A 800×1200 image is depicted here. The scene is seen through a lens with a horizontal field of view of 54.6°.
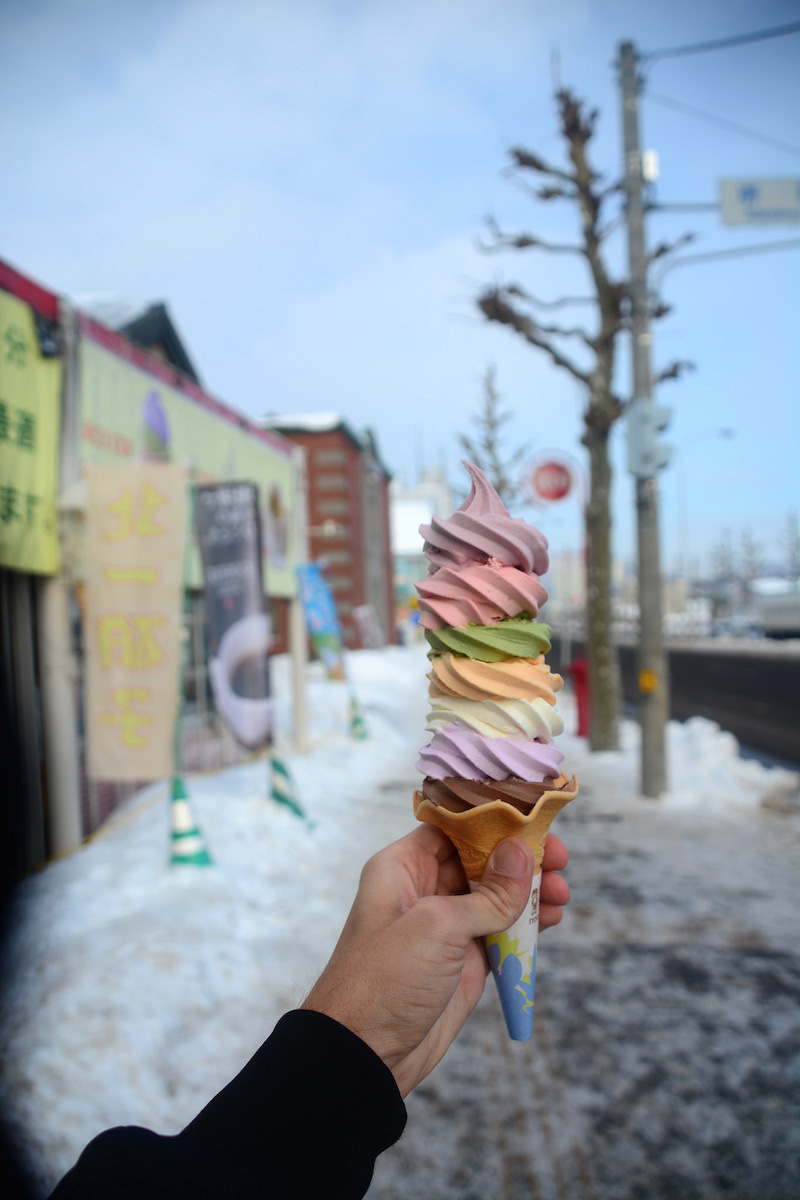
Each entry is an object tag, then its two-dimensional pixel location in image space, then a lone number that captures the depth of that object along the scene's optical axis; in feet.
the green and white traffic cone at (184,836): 17.37
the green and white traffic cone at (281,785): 22.82
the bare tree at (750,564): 215.72
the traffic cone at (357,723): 36.78
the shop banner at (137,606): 17.35
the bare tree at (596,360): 31.07
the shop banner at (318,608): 36.01
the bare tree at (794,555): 140.50
